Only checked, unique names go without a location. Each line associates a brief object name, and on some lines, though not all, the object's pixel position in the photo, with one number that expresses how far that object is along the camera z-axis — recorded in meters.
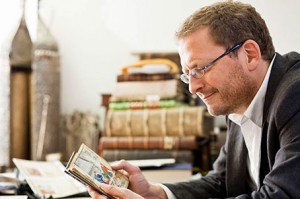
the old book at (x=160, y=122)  2.19
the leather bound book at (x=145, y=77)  2.33
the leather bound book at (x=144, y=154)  2.13
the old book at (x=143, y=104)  2.28
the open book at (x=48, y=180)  1.32
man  1.09
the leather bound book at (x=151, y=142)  2.14
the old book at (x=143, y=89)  2.30
